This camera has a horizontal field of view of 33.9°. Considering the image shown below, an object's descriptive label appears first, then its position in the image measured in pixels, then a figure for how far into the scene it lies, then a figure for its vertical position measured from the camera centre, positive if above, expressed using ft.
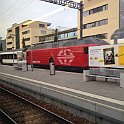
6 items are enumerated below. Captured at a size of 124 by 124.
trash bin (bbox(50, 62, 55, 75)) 58.65 -3.91
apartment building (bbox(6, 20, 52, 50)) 249.57 +32.04
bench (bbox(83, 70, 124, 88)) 42.71 -4.46
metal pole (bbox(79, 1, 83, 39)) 77.40 +14.62
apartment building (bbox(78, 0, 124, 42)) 122.52 +24.20
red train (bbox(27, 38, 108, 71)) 62.49 +0.70
